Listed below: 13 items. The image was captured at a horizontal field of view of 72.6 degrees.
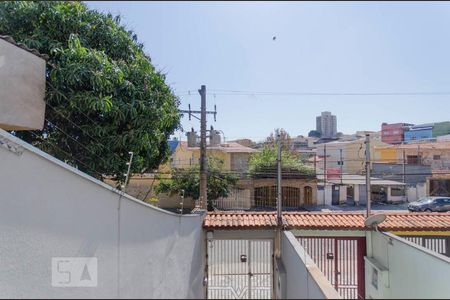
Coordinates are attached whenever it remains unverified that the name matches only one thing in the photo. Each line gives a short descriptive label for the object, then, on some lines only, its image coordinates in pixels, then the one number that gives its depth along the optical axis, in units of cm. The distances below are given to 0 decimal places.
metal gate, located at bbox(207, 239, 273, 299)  478
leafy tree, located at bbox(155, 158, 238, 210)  1797
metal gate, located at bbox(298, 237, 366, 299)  616
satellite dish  518
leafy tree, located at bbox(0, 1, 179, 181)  609
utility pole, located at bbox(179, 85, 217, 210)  1147
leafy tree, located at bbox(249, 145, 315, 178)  2069
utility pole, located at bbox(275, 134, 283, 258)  525
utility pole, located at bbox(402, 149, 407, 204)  1688
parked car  1791
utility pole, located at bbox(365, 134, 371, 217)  592
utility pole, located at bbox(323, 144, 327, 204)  2238
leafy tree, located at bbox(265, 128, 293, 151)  2367
